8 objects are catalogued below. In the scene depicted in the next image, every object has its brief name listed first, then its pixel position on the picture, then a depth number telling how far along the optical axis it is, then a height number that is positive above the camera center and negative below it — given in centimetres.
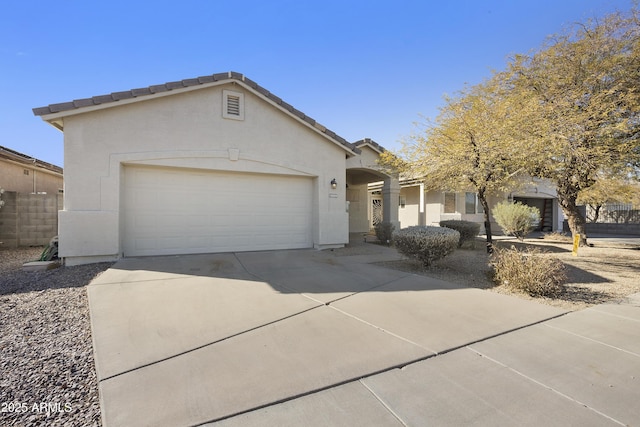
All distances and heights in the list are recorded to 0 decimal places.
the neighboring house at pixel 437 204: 1777 +47
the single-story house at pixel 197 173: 742 +115
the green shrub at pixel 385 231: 1240 -78
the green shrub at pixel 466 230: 1201 -72
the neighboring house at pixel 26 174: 1206 +178
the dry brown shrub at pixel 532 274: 555 -117
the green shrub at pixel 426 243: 712 -72
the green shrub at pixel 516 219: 1400 -33
